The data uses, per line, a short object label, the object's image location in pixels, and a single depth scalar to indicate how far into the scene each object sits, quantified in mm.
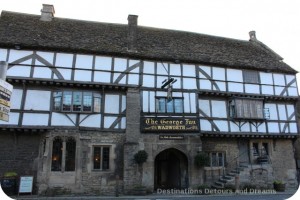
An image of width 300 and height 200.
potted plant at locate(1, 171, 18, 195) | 14422
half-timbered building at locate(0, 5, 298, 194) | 15898
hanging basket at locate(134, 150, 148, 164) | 15945
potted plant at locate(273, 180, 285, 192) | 17953
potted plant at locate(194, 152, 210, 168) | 16906
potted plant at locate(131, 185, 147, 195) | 15520
